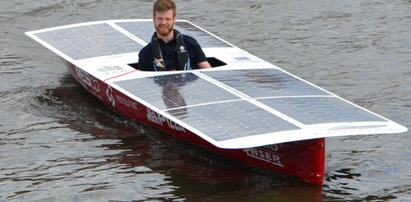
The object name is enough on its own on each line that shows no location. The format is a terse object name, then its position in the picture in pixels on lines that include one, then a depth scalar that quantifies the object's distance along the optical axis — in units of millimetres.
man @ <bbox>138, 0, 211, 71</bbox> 18043
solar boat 14698
